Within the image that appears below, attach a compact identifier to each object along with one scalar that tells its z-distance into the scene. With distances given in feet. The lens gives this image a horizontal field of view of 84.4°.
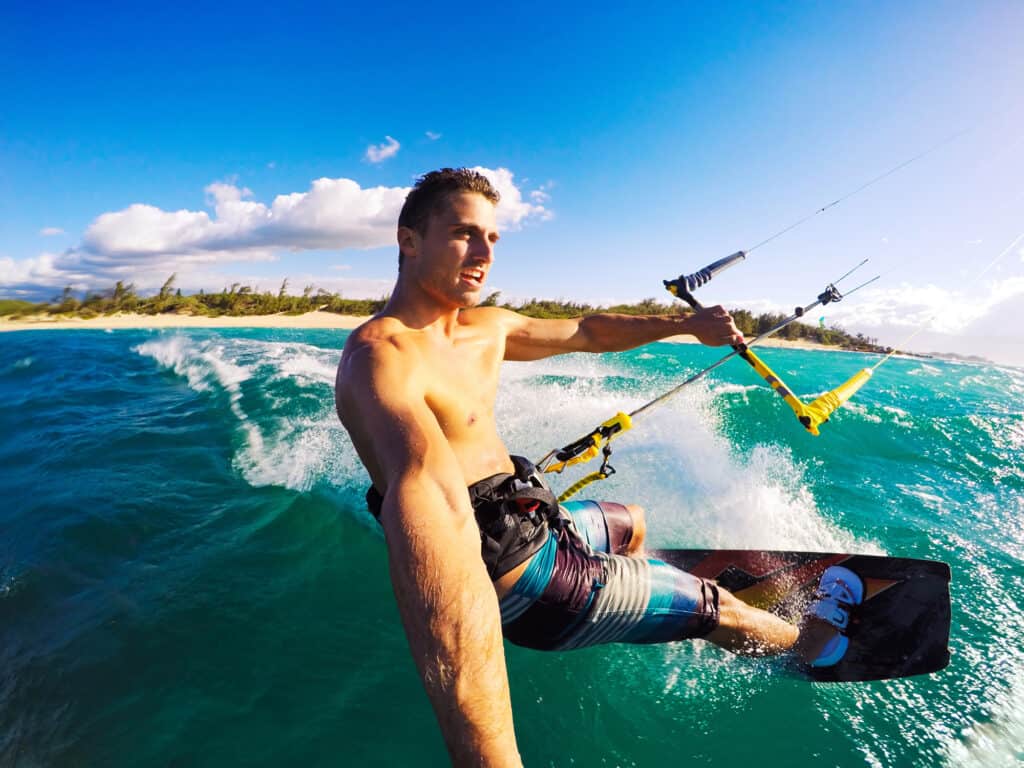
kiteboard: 3.94
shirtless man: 1.99
